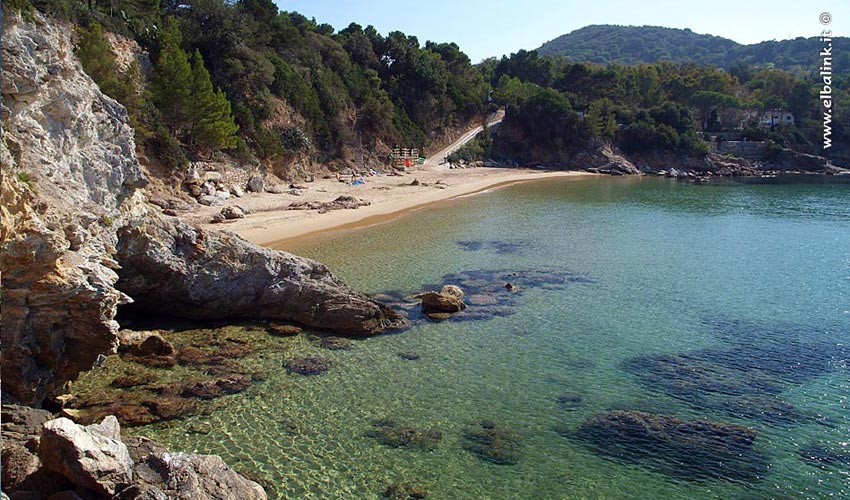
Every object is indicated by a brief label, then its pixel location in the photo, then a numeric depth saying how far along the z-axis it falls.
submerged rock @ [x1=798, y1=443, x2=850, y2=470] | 10.48
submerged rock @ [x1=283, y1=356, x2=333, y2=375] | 13.67
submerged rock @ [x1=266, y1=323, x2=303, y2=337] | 15.78
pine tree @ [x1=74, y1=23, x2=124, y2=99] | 27.22
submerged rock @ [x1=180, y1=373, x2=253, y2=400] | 12.15
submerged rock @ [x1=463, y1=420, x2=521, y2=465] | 10.46
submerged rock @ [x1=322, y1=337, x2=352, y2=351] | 15.16
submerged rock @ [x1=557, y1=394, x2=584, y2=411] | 12.39
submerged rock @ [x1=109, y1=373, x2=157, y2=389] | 12.36
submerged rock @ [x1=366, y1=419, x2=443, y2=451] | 10.77
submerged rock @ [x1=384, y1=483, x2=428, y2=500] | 9.25
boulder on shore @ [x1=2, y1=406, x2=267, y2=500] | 6.57
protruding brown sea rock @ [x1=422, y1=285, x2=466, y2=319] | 18.11
